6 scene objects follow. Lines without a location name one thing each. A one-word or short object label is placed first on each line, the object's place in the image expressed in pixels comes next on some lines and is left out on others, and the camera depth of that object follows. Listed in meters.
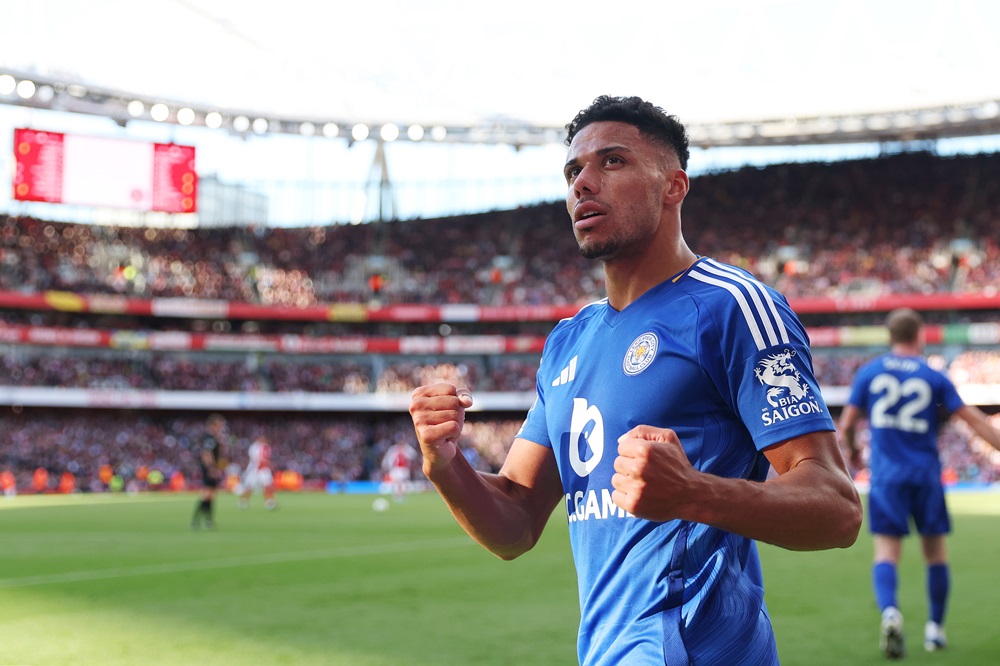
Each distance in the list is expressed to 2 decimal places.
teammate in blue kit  7.29
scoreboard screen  40.56
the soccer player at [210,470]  18.81
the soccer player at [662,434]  2.13
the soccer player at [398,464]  30.25
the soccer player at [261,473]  25.59
